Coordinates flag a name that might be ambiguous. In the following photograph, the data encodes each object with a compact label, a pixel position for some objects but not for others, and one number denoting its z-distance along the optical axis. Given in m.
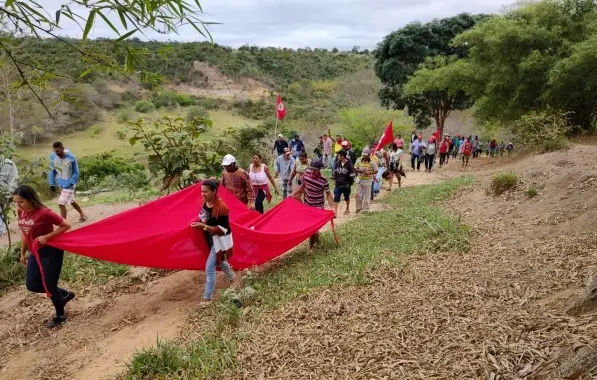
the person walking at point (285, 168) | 9.76
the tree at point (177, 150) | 6.43
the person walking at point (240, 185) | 6.50
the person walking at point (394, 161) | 12.22
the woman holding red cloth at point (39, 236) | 4.49
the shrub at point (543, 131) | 13.12
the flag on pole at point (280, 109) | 16.94
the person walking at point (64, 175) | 7.83
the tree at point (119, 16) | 1.86
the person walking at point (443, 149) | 17.19
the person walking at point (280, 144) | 13.97
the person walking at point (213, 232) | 4.76
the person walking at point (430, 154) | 15.70
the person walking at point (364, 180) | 8.80
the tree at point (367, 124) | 25.81
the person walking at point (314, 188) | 6.97
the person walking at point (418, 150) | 16.20
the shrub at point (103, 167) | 21.59
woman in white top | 7.41
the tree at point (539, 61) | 14.50
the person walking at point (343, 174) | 8.31
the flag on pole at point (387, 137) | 11.24
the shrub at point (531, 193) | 7.71
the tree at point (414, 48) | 25.44
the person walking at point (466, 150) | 17.41
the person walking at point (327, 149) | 16.25
